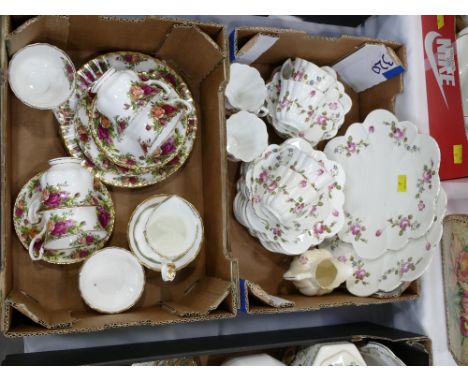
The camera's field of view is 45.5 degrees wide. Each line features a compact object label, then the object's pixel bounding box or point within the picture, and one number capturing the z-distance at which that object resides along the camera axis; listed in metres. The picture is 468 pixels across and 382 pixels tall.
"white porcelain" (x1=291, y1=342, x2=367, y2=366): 1.23
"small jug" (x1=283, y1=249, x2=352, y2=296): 1.27
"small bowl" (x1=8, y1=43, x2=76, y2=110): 1.06
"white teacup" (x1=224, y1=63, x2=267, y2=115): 1.29
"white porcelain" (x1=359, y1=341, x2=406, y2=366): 1.25
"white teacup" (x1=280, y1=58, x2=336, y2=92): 1.29
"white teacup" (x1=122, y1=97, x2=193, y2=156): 1.10
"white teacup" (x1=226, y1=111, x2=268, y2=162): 1.28
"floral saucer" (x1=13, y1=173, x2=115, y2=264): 1.13
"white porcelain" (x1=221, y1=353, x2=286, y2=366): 1.19
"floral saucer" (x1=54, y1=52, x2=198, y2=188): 1.18
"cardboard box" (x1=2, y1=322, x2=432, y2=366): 1.13
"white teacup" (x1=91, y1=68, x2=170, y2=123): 1.09
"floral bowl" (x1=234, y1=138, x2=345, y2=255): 1.18
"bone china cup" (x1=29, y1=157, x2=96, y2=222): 1.09
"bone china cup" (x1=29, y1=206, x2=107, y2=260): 1.09
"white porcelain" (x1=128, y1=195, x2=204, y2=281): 1.19
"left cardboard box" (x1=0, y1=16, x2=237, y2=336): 1.05
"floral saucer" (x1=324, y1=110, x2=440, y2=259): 1.34
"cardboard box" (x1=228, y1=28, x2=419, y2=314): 1.23
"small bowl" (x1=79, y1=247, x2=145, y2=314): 1.15
